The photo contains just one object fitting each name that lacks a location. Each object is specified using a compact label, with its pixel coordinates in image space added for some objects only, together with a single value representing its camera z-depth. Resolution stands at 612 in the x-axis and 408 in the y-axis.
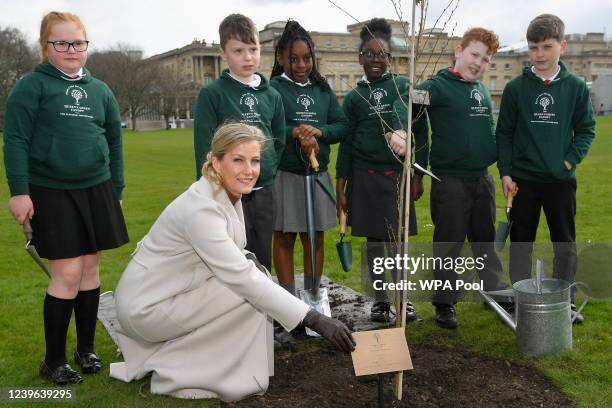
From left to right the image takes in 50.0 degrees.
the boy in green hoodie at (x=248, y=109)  4.18
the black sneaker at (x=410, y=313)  4.82
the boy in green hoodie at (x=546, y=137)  4.55
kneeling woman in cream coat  3.39
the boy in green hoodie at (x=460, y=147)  4.57
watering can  4.00
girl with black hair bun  4.62
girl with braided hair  4.55
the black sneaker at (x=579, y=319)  4.78
